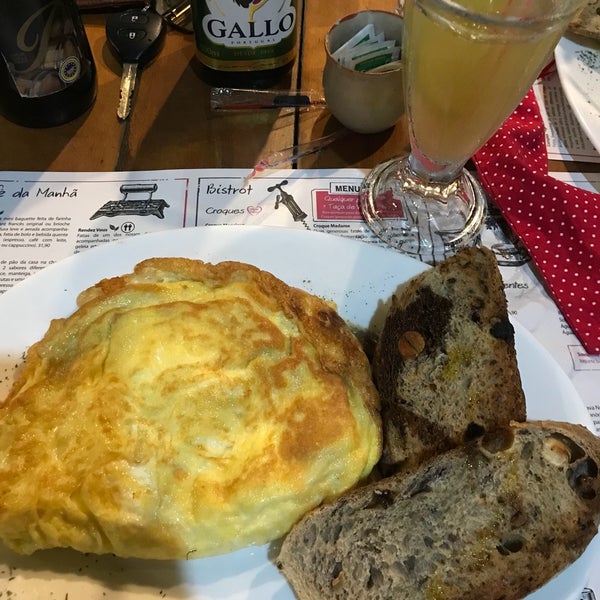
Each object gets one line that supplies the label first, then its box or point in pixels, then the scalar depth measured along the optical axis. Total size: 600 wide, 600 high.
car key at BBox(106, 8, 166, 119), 0.45
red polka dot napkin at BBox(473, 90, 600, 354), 0.37
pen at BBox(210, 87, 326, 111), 0.44
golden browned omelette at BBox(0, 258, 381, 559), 0.25
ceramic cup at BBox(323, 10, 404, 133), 0.38
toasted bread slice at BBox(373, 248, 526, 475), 0.29
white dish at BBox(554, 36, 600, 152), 0.40
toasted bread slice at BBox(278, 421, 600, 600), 0.26
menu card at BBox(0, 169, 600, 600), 0.37
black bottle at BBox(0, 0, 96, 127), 0.36
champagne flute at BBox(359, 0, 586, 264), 0.29
